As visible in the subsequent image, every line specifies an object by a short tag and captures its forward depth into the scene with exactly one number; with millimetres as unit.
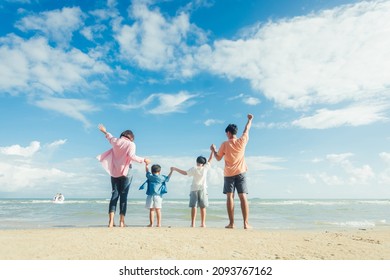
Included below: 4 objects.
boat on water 37422
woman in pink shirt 7078
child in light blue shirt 7781
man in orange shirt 7071
